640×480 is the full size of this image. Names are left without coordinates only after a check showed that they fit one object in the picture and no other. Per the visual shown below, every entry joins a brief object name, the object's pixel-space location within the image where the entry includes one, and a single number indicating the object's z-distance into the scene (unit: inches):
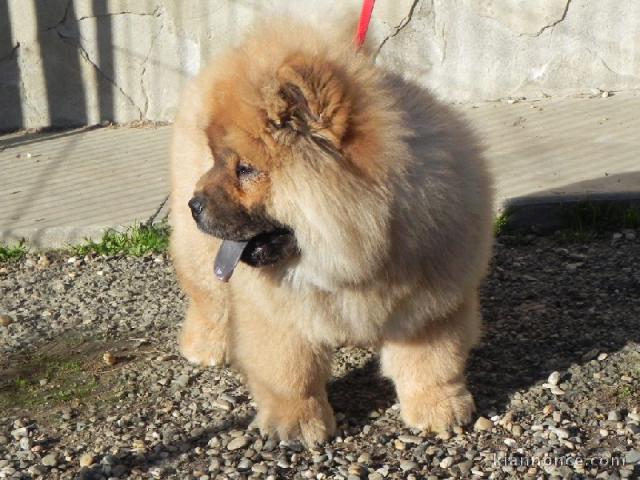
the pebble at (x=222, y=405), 122.8
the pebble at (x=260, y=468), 107.3
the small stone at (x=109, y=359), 136.9
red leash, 111.2
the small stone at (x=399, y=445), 111.2
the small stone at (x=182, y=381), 130.6
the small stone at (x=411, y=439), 112.2
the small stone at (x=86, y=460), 110.2
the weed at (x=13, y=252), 181.8
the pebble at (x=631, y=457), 104.5
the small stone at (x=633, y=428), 110.6
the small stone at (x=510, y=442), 110.1
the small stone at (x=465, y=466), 105.1
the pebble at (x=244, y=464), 108.2
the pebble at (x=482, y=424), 114.0
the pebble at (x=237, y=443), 112.7
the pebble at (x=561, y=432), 110.3
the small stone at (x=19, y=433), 117.5
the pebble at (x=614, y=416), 113.6
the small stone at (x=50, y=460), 110.8
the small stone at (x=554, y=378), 123.3
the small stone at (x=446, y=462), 106.7
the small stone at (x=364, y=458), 108.3
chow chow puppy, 96.3
